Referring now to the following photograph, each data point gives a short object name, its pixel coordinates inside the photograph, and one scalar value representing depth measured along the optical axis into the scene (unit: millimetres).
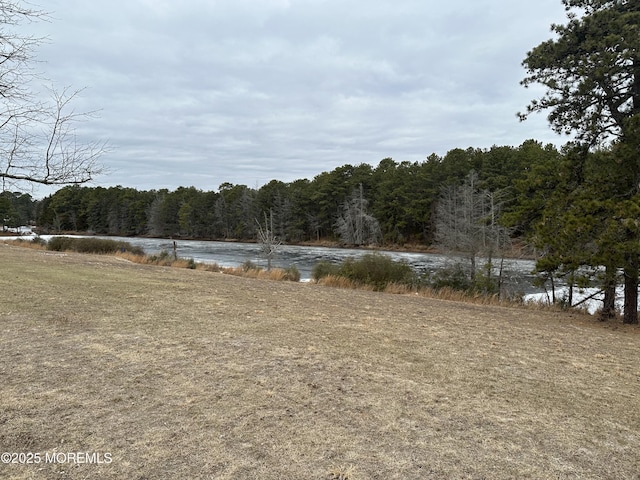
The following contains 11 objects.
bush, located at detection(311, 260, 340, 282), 19828
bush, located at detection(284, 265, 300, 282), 18984
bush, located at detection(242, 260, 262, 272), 22159
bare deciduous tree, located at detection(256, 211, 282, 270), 28242
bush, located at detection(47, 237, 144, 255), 29516
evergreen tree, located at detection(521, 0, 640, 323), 7965
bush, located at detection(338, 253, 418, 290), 18344
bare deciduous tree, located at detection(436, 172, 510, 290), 21172
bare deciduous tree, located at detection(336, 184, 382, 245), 56219
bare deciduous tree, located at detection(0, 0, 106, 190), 4352
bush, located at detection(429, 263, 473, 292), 19625
